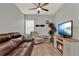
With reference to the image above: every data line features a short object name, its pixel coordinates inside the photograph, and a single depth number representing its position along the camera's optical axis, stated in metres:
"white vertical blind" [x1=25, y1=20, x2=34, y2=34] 3.75
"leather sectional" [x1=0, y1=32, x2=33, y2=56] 0.87
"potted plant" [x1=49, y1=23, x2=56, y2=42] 3.12
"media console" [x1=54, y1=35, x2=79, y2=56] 1.38
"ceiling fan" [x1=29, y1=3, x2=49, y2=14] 2.36
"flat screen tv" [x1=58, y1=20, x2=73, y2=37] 1.76
